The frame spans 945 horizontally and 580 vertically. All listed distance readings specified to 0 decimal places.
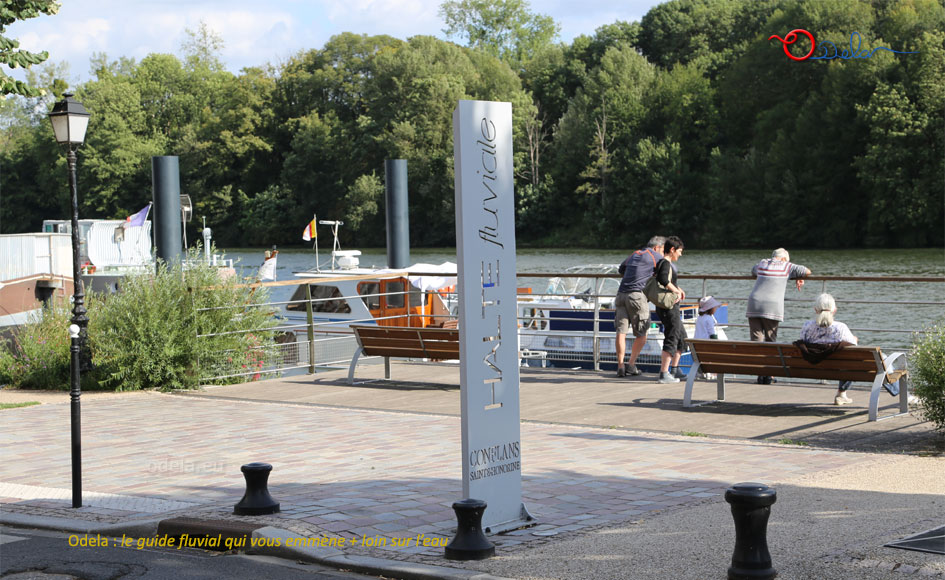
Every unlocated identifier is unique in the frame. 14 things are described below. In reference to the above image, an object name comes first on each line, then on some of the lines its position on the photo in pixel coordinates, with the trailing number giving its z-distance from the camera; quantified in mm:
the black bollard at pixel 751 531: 5215
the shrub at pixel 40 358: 14750
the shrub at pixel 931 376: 9062
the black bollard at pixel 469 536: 5855
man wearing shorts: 13875
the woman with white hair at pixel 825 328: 10648
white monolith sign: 6340
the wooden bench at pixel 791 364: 10219
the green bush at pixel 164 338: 13898
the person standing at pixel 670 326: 13133
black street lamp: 11406
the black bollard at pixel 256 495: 6824
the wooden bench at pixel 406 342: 13445
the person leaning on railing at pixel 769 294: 12969
